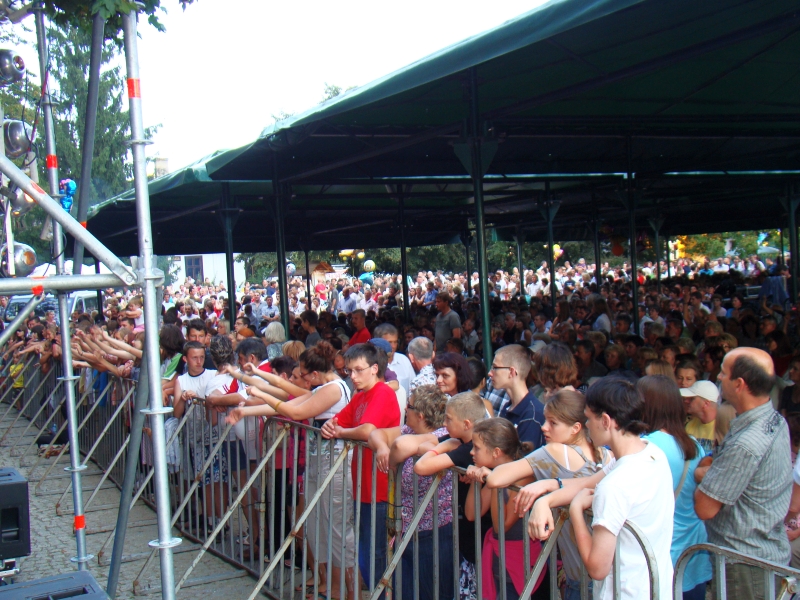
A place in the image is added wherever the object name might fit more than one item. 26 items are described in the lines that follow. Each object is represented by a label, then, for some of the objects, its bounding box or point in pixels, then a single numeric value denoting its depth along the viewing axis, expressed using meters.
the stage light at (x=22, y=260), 4.77
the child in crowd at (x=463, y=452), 3.73
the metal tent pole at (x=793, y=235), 17.33
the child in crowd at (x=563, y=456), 3.25
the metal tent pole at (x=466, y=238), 21.20
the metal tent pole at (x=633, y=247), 11.12
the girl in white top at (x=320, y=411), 4.98
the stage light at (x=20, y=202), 5.00
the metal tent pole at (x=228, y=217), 12.06
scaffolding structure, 3.25
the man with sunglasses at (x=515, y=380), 4.48
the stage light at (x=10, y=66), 5.25
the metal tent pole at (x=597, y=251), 18.52
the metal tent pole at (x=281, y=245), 11.05
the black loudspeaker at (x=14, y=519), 4.15
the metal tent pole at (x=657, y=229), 22.49
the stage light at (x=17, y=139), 5.27
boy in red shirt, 4.54
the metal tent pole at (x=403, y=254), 13.89
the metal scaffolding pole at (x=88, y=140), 4.24
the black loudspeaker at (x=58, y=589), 3.05
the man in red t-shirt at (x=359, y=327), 9.61
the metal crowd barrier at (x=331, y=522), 3.48
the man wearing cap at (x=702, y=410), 4.80
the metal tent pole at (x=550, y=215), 14.09
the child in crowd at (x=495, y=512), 3.51
